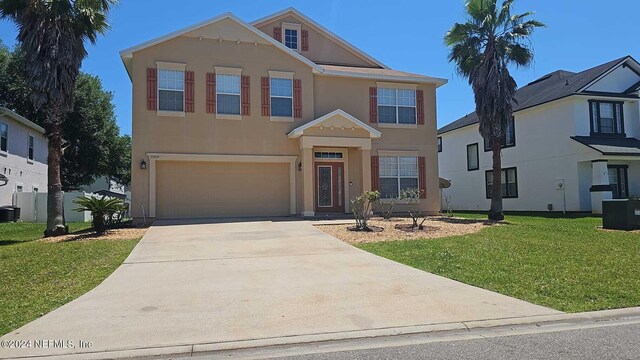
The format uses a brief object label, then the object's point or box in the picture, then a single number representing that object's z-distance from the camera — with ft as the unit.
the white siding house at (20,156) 79.71
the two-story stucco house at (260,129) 59.57
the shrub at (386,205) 66.90
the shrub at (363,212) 48.96
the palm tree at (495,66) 64.69
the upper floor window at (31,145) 92.89
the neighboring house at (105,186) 163.12
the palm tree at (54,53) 47.93
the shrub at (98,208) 48.21
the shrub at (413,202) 66.32
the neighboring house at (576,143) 78.62
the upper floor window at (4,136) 78.84
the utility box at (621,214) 51.34
